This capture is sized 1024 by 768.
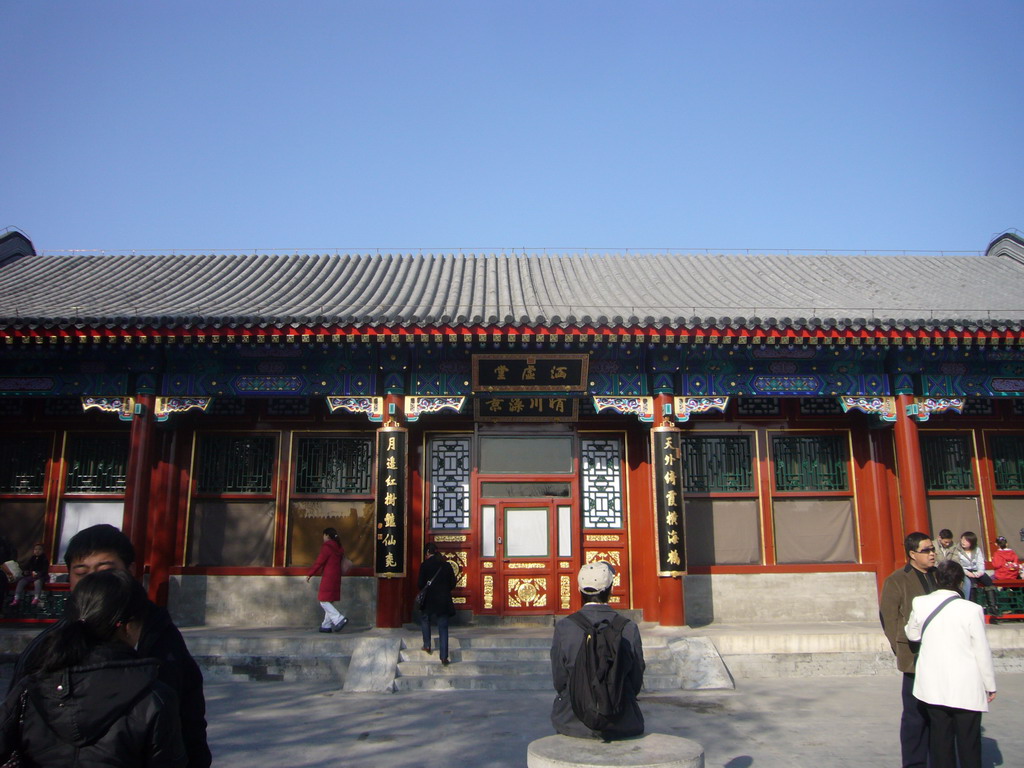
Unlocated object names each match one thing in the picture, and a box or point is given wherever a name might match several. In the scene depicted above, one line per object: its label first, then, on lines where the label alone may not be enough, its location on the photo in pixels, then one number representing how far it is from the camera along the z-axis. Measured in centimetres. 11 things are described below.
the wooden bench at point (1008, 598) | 912
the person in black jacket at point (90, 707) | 204
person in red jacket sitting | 934
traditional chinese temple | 947
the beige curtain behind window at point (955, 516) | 1026
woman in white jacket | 408
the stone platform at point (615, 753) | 318
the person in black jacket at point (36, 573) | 932
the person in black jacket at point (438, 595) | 794
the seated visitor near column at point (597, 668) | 328
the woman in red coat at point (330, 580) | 909
